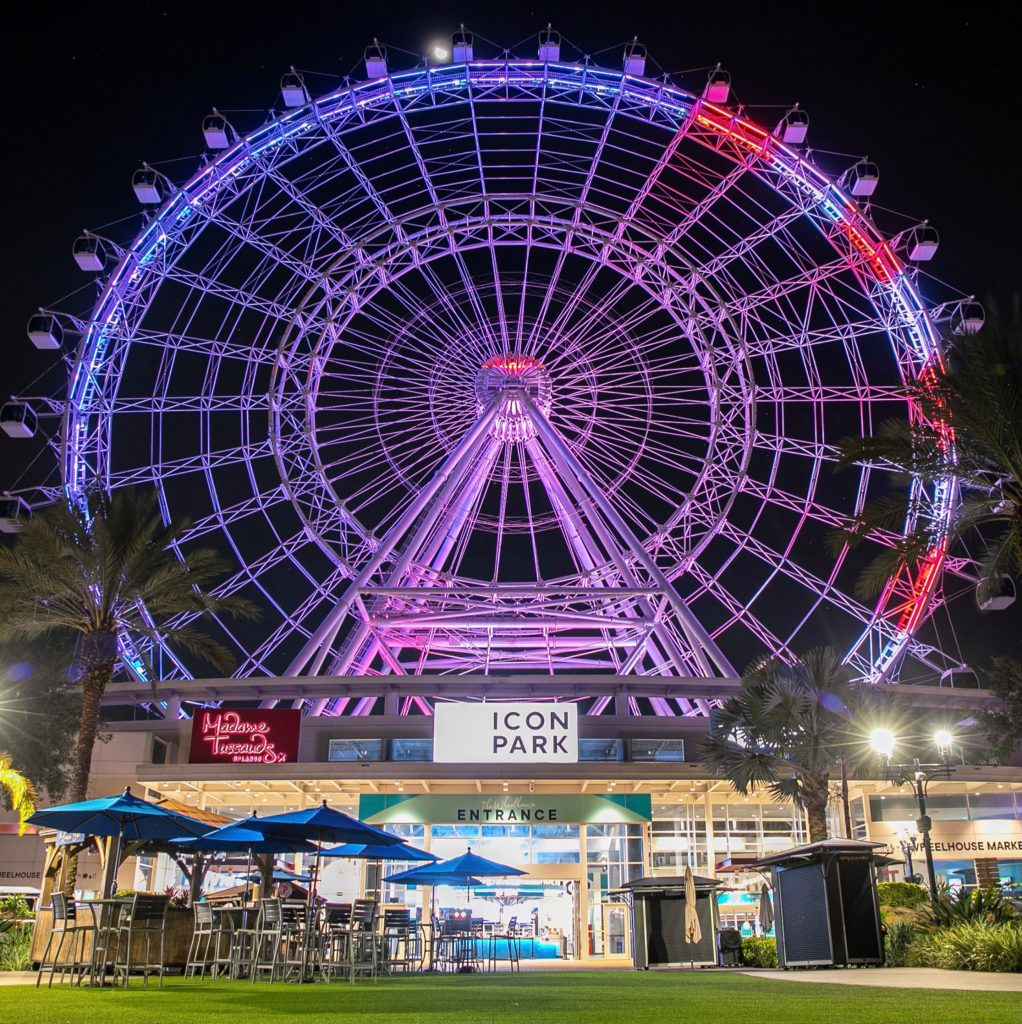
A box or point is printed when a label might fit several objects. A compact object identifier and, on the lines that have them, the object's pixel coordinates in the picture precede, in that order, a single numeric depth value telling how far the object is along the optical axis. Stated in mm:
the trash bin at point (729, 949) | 23672
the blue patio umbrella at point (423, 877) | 23641
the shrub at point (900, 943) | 19109
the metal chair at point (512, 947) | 22578
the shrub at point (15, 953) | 17797
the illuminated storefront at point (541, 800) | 28188
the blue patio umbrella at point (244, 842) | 17188
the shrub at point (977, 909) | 18531
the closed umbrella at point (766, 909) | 27377
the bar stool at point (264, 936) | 15079
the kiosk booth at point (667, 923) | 23656
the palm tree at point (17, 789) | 23375
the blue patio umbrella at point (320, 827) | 17062
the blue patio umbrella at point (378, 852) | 20812
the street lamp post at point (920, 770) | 21609
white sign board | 28172
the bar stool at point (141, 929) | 14281
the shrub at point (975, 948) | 15680
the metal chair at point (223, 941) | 16391
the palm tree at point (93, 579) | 20969
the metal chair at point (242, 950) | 15620
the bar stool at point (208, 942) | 16297
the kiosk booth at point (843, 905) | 17984
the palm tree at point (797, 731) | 23391
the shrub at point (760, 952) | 22562
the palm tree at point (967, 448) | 16812
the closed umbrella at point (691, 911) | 22375
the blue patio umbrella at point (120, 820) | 15875
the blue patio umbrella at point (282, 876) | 22912
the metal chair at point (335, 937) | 16062
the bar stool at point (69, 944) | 14289
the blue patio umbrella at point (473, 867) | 23500
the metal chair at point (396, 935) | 20005
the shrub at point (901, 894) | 22688
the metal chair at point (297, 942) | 14998
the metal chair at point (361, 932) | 15648
